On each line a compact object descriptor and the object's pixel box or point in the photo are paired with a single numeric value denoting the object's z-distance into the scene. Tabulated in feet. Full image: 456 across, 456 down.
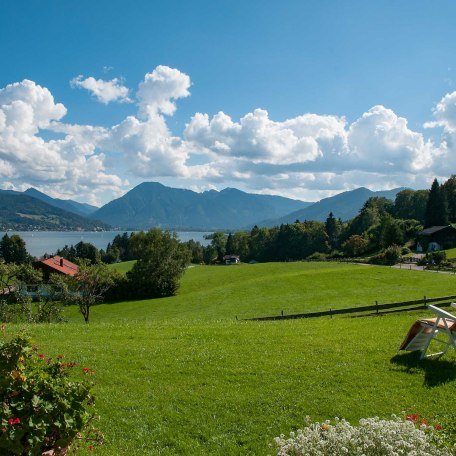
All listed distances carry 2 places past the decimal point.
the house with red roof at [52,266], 222.89
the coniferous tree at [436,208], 315.37
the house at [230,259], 441.68
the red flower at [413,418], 17.42
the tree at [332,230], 427.33
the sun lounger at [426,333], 33.47
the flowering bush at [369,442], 14.92
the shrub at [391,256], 219.20
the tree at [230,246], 488.44
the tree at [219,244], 483.10
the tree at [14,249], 345.72
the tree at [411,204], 412.57
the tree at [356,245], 325.62
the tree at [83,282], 120.00
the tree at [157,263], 191.01
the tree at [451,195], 330.95
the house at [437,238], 285.02
